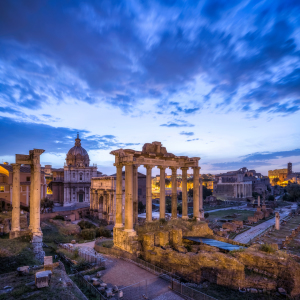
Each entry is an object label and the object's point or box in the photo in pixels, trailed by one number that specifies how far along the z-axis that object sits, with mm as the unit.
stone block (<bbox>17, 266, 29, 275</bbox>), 10320
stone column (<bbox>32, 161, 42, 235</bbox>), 18188
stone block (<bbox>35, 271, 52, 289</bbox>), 8523
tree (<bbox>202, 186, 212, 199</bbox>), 86625
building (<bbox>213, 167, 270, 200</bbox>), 97050
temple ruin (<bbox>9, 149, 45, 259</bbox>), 18156
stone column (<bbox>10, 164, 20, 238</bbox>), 18484
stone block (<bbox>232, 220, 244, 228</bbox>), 35022
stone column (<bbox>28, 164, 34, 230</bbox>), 18328
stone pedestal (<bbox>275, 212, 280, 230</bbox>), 33081
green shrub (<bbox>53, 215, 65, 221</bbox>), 36712
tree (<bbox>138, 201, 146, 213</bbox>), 54631
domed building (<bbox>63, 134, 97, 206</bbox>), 56250
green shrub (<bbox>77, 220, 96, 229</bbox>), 34062
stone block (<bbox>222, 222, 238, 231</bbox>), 32822
